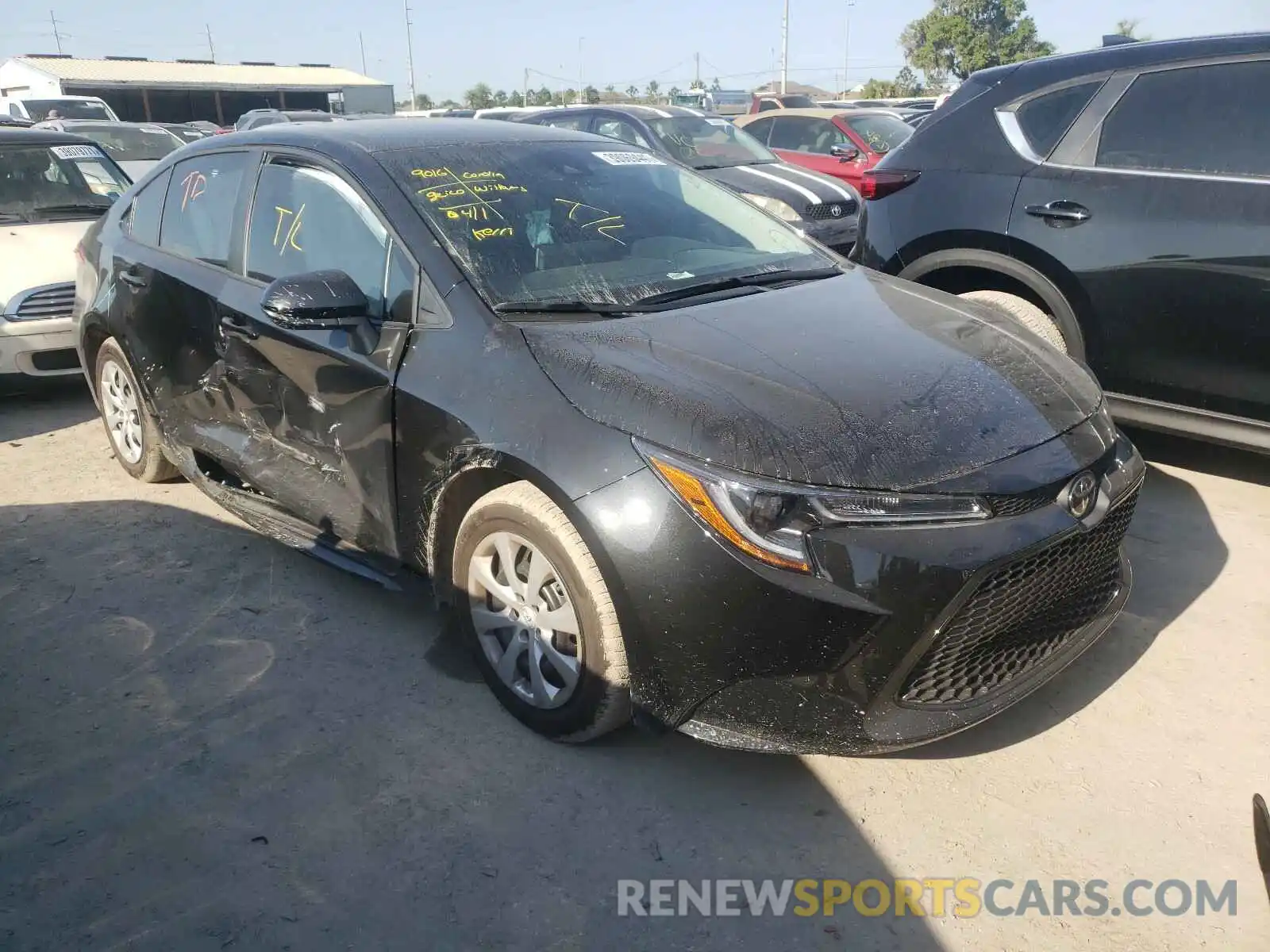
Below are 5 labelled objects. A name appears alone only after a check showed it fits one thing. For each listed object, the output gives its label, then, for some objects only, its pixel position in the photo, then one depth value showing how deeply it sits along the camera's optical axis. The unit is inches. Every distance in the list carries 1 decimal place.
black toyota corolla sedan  92.0
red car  493.7
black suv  154.3
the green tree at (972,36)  2048.5
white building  1520.7
